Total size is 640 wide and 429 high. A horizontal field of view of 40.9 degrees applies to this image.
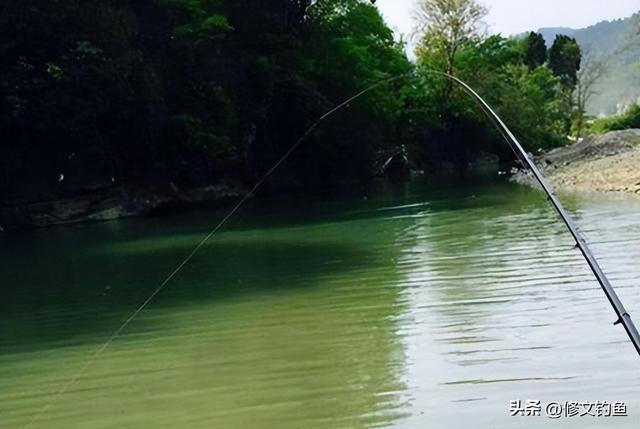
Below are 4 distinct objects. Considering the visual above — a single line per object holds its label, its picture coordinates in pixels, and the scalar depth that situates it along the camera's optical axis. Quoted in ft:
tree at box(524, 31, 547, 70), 217.77
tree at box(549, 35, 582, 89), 218.79
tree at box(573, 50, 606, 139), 205.05
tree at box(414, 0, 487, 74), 156.76
